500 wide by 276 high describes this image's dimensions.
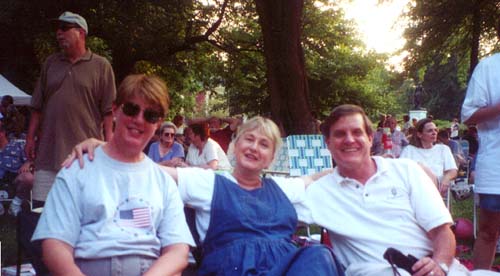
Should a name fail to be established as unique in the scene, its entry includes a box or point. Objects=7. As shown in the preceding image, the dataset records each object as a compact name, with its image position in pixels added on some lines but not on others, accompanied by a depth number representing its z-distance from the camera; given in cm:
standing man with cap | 425
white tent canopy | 1795
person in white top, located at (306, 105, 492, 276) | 304
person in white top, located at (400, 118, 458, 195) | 726
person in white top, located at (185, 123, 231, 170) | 769
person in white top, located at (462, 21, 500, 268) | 354
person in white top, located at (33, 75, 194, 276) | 241
